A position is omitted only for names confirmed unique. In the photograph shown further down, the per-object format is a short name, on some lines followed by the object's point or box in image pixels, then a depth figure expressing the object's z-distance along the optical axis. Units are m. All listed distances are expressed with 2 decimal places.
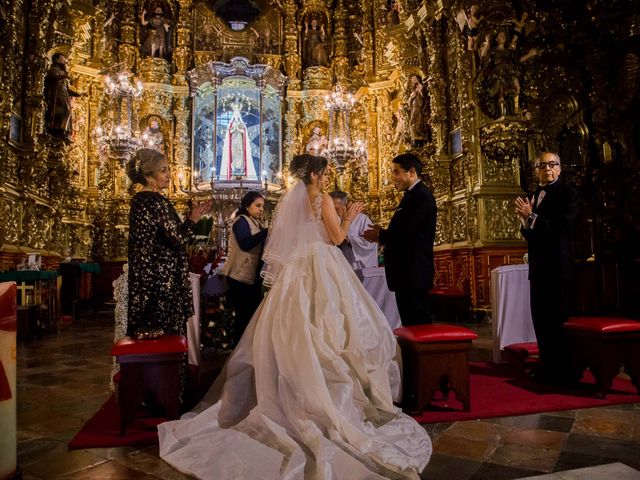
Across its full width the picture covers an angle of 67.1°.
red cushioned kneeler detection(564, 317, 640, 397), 3.58
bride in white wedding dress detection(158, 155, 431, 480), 2.35
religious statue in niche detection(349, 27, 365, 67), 13.56
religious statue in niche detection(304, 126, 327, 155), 13.13
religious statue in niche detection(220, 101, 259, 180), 13.12
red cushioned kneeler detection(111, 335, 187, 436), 2.94
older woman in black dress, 3.19
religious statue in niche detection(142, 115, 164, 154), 12.82
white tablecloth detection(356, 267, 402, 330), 5.99
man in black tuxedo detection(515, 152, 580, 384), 3.93
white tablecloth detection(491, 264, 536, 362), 5.20
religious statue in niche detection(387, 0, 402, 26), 12.00
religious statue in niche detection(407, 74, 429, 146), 10.37
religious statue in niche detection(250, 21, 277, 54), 13.93
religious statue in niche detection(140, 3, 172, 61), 13.23
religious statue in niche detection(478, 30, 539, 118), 8.21
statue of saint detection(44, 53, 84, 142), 9.92
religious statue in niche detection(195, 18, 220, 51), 13.67
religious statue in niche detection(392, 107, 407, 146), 11.26
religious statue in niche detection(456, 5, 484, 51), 8.45
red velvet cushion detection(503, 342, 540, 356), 4.52
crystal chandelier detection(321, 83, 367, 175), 9.98
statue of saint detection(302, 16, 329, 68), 13.79
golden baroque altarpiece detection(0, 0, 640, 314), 8.25
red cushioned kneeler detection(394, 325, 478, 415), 3.23
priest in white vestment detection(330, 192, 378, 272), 5.76
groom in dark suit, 3.79
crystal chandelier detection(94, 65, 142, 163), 9.84
